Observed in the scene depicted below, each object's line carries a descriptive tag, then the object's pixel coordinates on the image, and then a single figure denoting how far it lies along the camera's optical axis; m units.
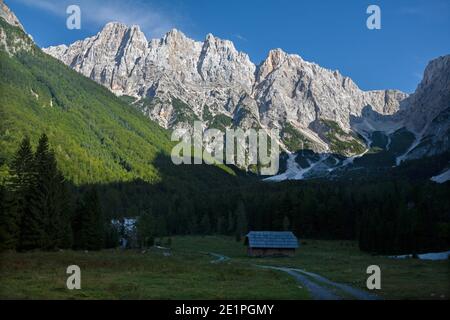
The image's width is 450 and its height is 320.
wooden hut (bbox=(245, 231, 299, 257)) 97.75
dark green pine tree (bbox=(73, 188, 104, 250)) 79.56
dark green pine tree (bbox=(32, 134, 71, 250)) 68.31
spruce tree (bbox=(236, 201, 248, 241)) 140.05
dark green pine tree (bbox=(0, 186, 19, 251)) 60.94
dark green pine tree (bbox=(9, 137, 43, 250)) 65.88
